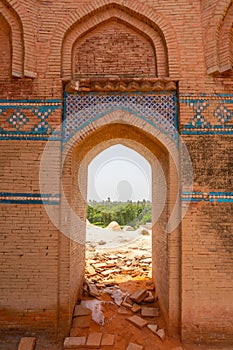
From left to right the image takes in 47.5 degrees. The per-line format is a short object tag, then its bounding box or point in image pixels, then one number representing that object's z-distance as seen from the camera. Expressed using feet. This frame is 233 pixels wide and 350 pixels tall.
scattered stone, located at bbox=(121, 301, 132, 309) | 18.60
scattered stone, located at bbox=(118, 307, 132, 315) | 17.95
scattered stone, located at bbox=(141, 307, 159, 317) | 17.59
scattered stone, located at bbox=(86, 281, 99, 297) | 20.25
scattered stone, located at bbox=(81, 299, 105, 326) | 17.02
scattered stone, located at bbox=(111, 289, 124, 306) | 19.35
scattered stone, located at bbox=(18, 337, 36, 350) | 14.25
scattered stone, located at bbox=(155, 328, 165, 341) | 15.28
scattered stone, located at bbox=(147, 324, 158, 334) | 15.85
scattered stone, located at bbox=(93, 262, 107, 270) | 27.47
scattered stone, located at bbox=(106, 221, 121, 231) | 59.22
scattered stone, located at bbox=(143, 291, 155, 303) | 19.22
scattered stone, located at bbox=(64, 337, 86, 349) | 14.52
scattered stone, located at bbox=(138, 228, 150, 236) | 50.83
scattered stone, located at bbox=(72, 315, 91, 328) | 16.20
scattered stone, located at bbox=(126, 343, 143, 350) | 14.42
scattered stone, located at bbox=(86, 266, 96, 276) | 25.27
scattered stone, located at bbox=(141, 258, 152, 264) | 29.49
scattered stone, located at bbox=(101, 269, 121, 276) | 25.69
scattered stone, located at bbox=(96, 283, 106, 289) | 22.35
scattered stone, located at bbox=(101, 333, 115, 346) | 14.75
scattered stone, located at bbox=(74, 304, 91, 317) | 17.10
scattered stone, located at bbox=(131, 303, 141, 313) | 18.13
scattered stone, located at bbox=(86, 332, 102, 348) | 14.52
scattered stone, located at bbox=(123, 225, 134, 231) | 60.04
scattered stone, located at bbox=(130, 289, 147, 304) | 19.13
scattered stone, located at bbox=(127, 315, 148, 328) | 16.38
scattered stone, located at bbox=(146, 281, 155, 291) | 21.23
